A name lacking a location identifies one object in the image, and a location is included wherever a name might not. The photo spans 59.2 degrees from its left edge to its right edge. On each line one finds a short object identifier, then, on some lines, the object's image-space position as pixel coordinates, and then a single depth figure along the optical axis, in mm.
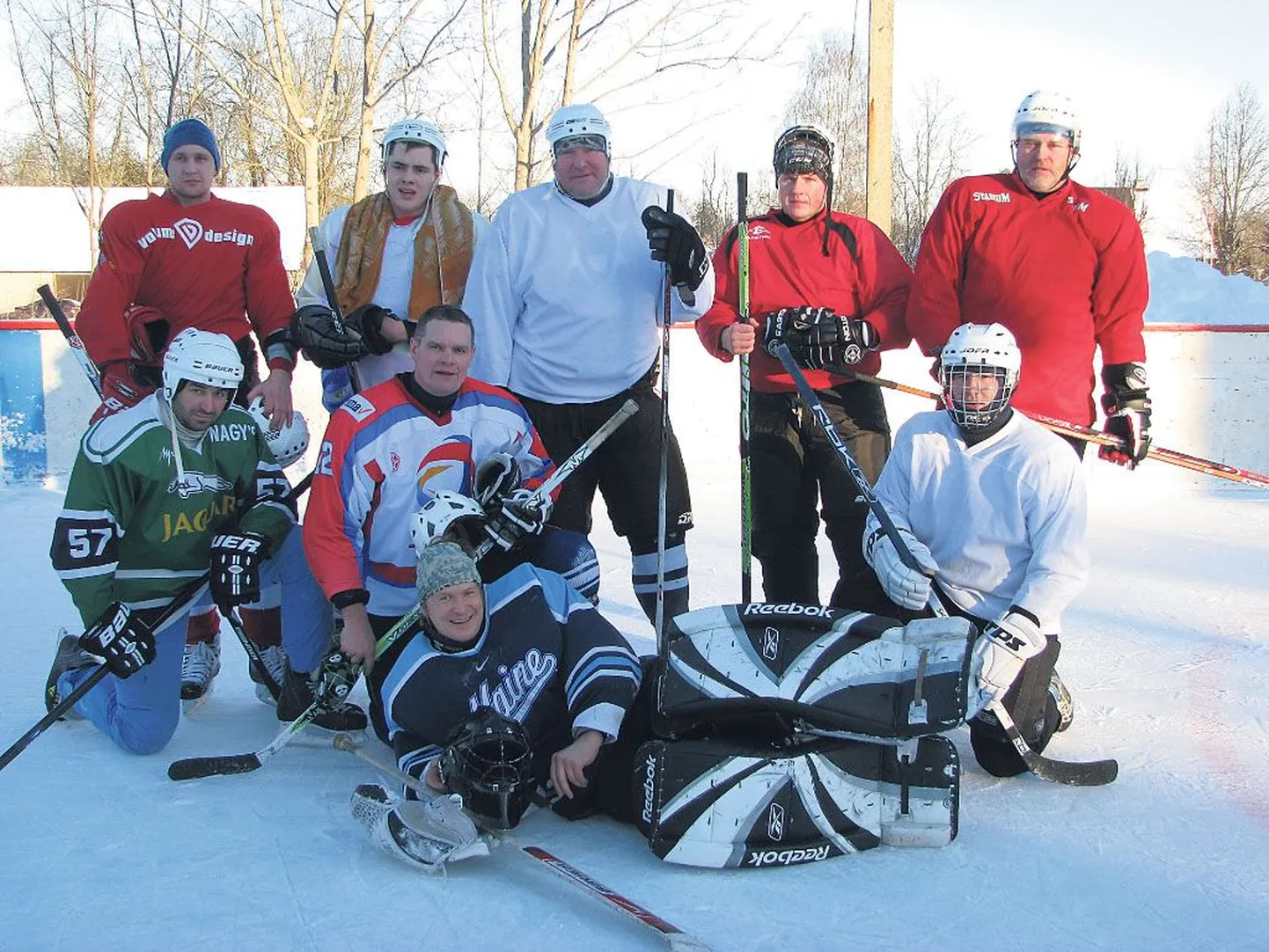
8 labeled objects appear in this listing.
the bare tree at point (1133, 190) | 16531
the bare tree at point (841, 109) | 17719
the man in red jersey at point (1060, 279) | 2861
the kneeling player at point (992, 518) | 2379
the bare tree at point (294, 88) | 9828
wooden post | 7457
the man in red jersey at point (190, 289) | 3053
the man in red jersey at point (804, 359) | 3086
